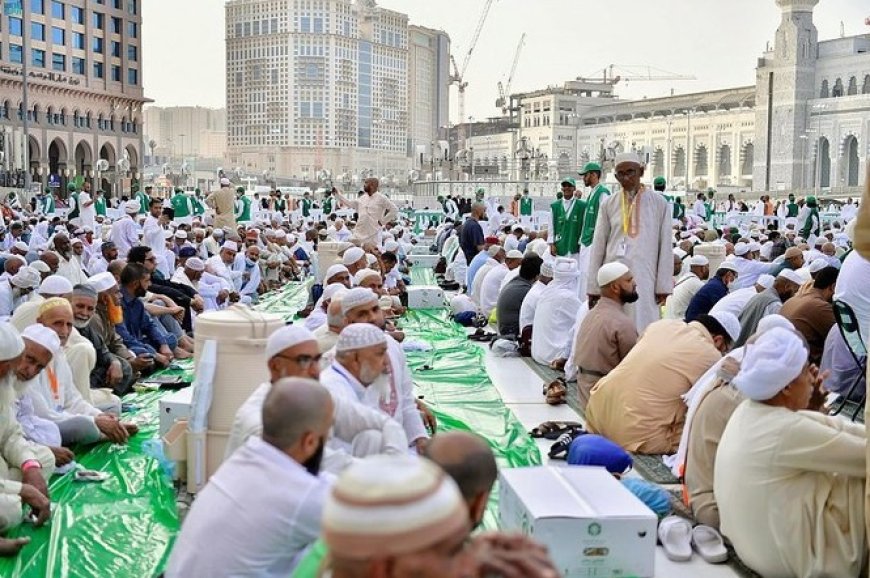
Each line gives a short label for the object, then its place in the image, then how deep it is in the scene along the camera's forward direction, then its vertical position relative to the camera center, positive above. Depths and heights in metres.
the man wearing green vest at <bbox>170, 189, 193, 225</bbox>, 15.18 -0.31
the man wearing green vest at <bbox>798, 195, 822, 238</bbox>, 16.47 -0.46
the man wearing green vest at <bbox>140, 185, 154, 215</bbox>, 18.36 -0.28
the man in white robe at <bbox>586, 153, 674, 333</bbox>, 5.58 -0.28
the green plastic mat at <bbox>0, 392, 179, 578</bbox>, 3.23 -1.18
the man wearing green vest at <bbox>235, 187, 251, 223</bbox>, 15.31 -0.32
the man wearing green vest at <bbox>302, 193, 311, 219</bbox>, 22.76 -0.48
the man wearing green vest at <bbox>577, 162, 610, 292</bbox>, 7.09 -0.05
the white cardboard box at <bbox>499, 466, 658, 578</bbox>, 2.82 -0.94
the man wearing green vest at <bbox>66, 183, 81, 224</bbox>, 17.64 -0.40
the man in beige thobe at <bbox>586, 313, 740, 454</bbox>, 4.27 -0.82
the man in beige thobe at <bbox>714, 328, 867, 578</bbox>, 2.85 -0.80
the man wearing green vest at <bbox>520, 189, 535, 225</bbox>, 21.27 -0.37
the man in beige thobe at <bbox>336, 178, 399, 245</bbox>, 9.55 -0.24
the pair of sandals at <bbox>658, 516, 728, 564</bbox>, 3.19 -1.12
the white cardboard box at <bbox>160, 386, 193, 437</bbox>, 4.03 -0.89
